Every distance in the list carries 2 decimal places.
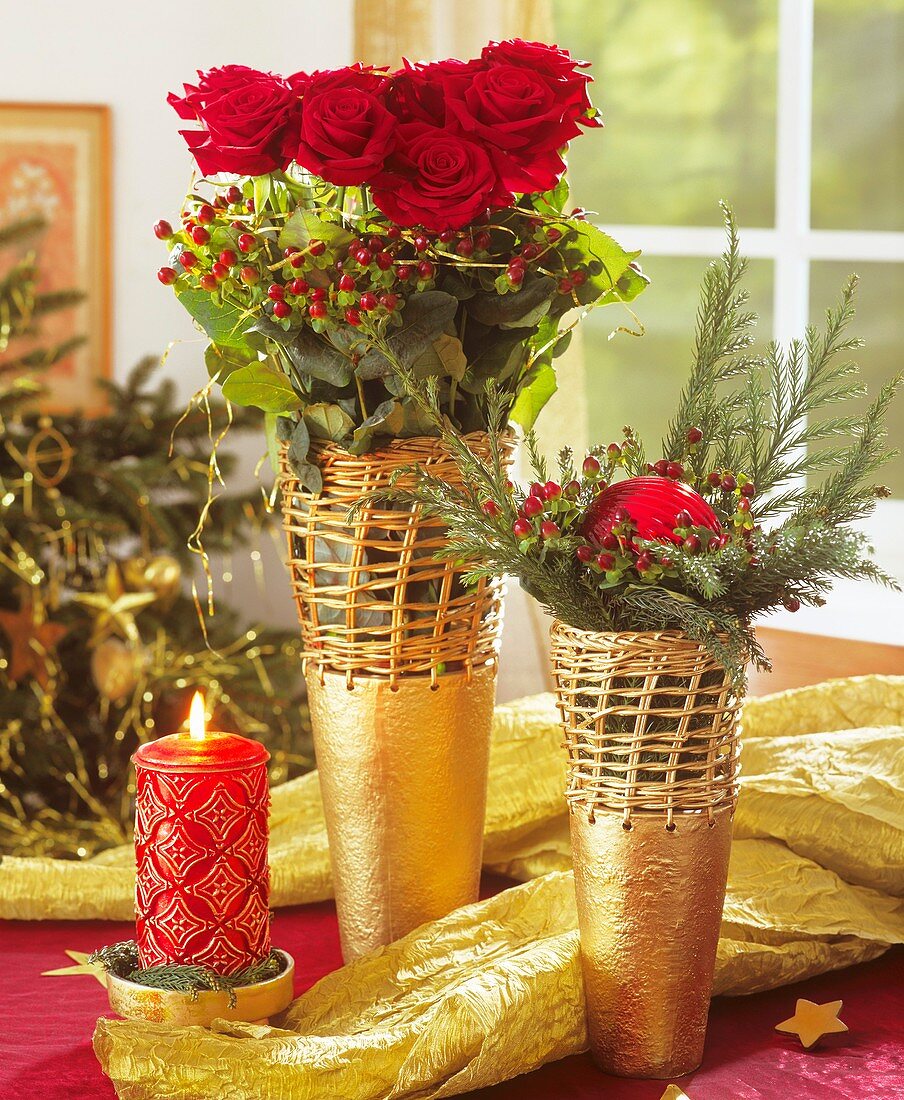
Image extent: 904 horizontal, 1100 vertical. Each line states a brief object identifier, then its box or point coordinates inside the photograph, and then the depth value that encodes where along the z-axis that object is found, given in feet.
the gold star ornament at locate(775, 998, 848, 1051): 5.26
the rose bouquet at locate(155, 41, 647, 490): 5.13
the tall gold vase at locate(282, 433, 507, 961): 5.39
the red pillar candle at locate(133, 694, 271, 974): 5.13
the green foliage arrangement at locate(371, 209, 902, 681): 4.88
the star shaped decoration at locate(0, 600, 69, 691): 9.65
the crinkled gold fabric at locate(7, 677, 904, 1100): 4.96
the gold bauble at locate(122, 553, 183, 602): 9.88
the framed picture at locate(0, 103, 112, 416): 11.79
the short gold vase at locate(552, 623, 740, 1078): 4.98
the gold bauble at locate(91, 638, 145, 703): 9.58
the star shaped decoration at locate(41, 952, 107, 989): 5.57
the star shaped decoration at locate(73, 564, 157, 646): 9.64
